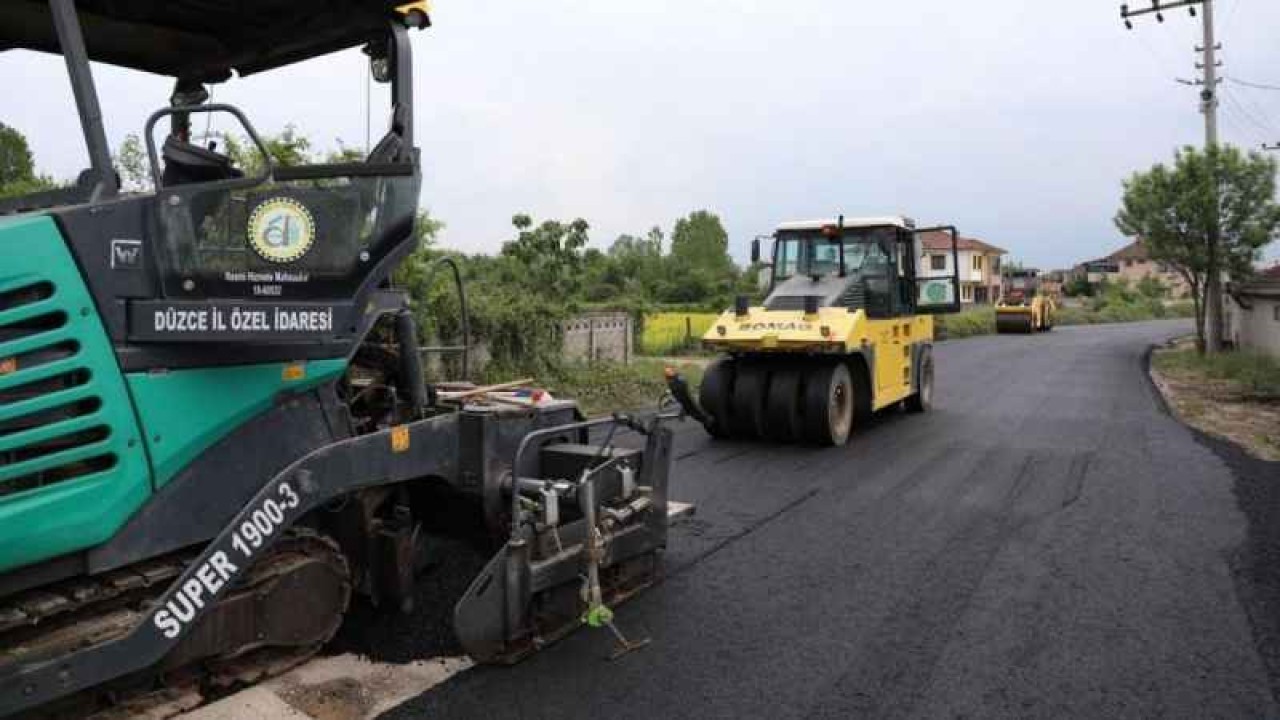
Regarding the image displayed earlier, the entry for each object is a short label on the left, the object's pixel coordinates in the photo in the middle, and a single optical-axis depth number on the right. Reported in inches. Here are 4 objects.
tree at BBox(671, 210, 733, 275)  2304.0
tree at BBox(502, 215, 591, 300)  546.6
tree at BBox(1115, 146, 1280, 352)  726.5
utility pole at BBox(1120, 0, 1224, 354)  741.3
